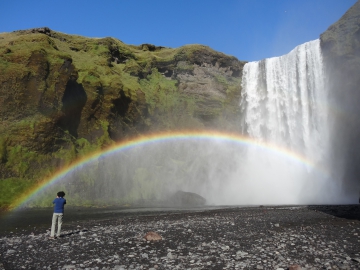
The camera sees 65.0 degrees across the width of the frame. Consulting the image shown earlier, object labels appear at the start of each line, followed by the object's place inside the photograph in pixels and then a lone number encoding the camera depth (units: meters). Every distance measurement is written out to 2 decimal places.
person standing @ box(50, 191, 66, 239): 15.18
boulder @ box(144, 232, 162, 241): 13.55
